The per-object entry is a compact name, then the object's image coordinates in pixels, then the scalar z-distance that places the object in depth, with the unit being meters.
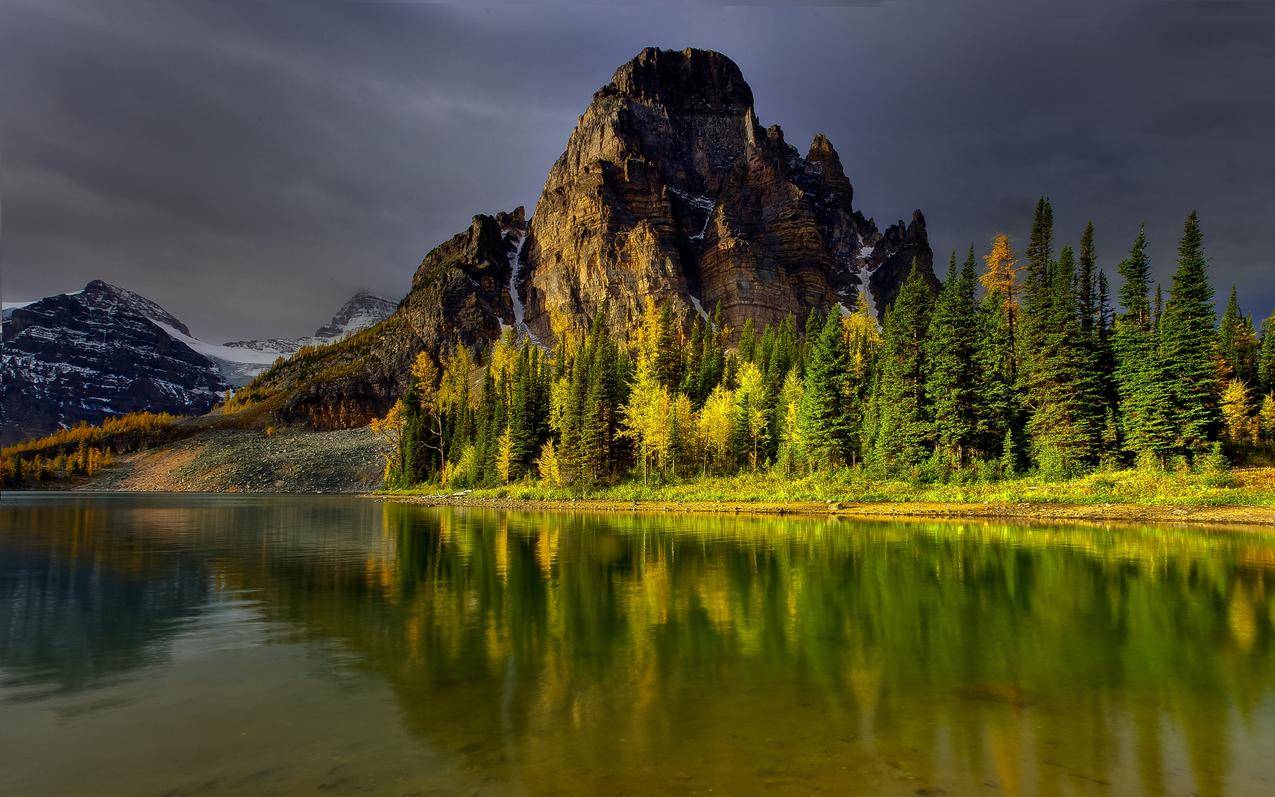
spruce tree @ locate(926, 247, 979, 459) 52.00
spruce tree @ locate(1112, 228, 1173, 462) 46.31
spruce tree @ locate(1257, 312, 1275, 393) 70.38
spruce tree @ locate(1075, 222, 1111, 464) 49.47
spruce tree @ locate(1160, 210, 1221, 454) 45.53
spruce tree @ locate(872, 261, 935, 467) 54.41
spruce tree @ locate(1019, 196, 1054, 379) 53.66
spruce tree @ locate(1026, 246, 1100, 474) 48.34
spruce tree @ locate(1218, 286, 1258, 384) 69.12
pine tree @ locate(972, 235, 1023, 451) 52.47
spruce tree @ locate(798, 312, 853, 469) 60.19
